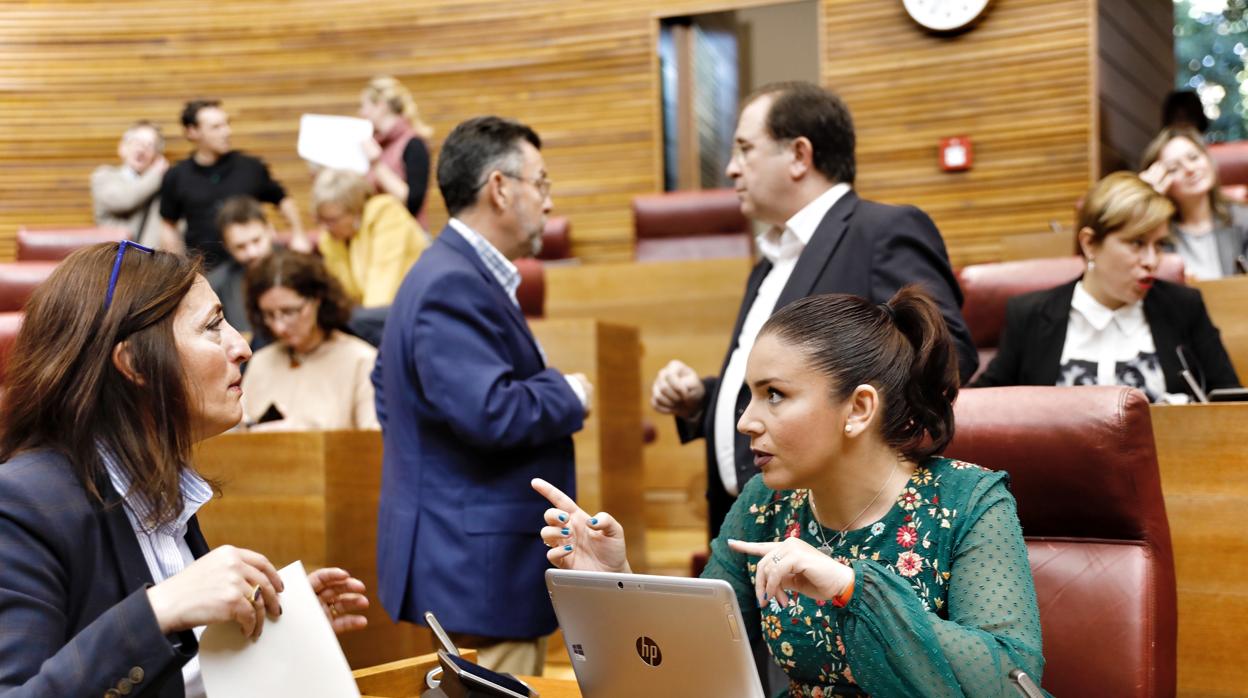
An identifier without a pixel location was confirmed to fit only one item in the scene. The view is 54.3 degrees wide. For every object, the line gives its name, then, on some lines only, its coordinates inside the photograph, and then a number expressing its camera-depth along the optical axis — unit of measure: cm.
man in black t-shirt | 480
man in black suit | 194
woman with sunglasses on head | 106
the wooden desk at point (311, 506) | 247
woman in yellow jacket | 373
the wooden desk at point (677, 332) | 421
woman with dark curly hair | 285
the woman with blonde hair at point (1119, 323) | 244
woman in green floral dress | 126
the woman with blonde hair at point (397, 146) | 432
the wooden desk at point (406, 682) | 132
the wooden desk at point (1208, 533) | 173
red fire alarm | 530
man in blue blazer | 197
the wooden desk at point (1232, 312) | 282
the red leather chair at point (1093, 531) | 142
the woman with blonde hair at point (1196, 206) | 343
